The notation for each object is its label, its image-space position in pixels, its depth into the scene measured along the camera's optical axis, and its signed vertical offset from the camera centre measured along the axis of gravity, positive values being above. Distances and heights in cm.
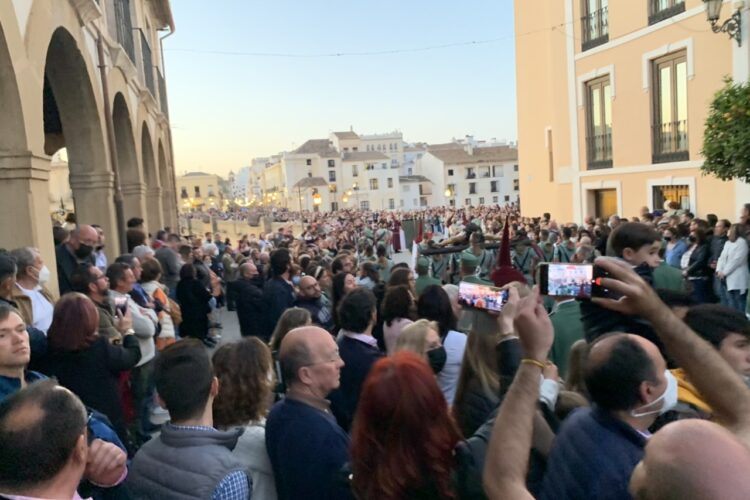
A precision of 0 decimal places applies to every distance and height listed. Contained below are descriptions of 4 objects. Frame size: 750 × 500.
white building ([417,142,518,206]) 8100 +344
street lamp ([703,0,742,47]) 1243 +334
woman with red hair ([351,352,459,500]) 188 -76
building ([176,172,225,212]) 12009 +604
